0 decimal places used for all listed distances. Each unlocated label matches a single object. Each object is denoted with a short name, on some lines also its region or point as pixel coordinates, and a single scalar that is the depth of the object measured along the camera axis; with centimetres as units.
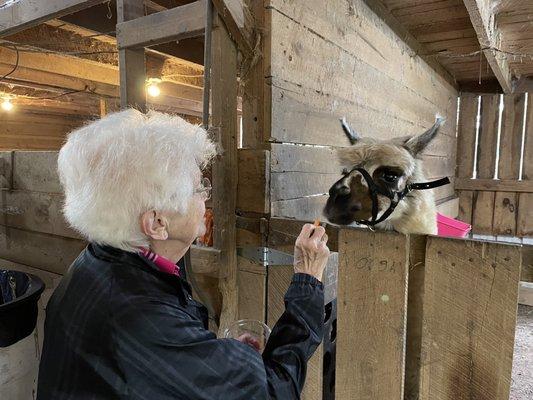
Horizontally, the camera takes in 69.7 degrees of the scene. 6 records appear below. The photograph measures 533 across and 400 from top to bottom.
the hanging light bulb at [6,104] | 613
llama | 169
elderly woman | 94
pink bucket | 263
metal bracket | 193
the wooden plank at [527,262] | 125
